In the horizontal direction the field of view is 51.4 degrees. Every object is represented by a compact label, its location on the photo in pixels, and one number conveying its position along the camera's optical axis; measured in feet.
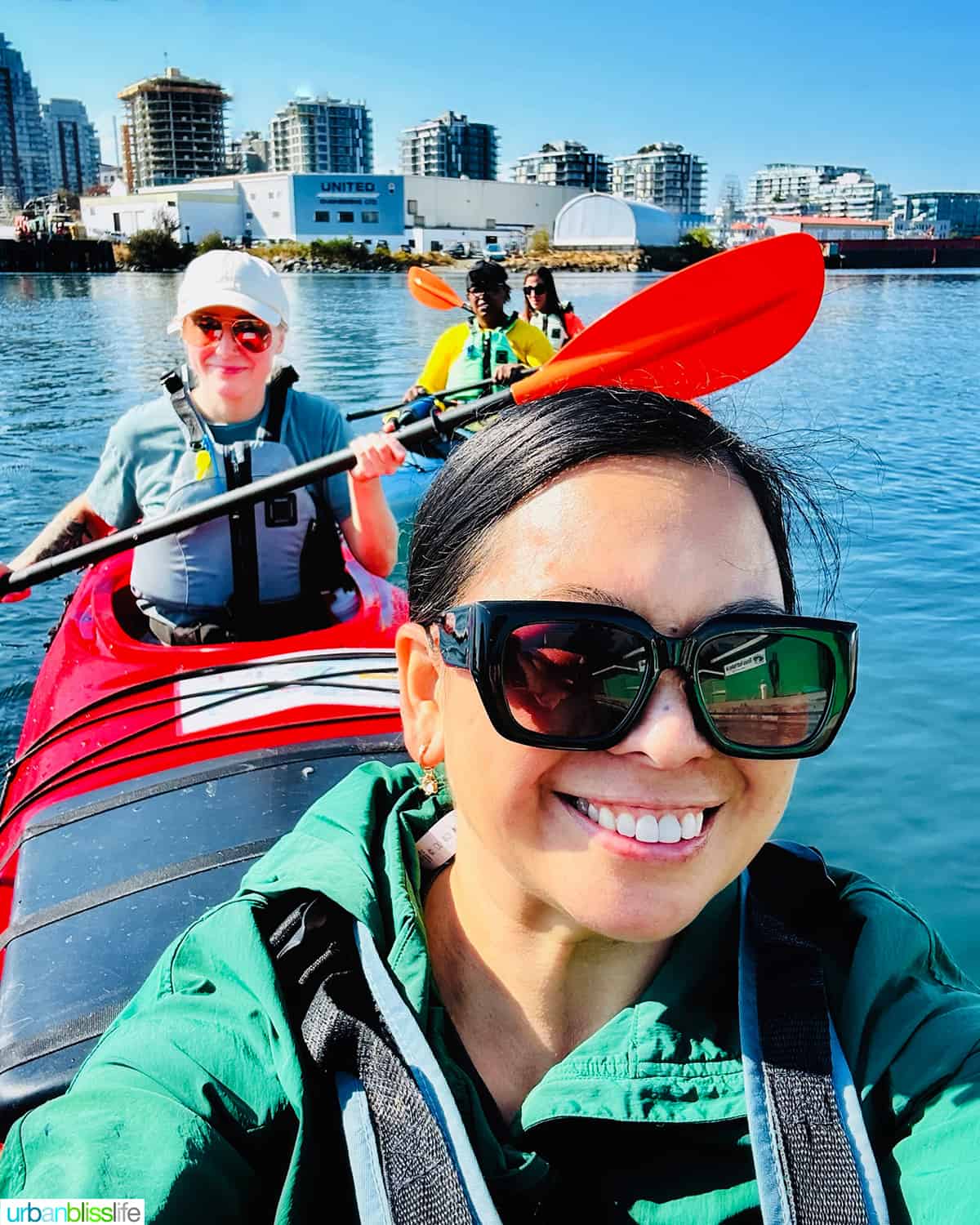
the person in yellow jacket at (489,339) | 22.27
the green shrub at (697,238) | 259.39
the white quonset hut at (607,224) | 242.58
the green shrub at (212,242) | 214.90
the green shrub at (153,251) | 196.75
